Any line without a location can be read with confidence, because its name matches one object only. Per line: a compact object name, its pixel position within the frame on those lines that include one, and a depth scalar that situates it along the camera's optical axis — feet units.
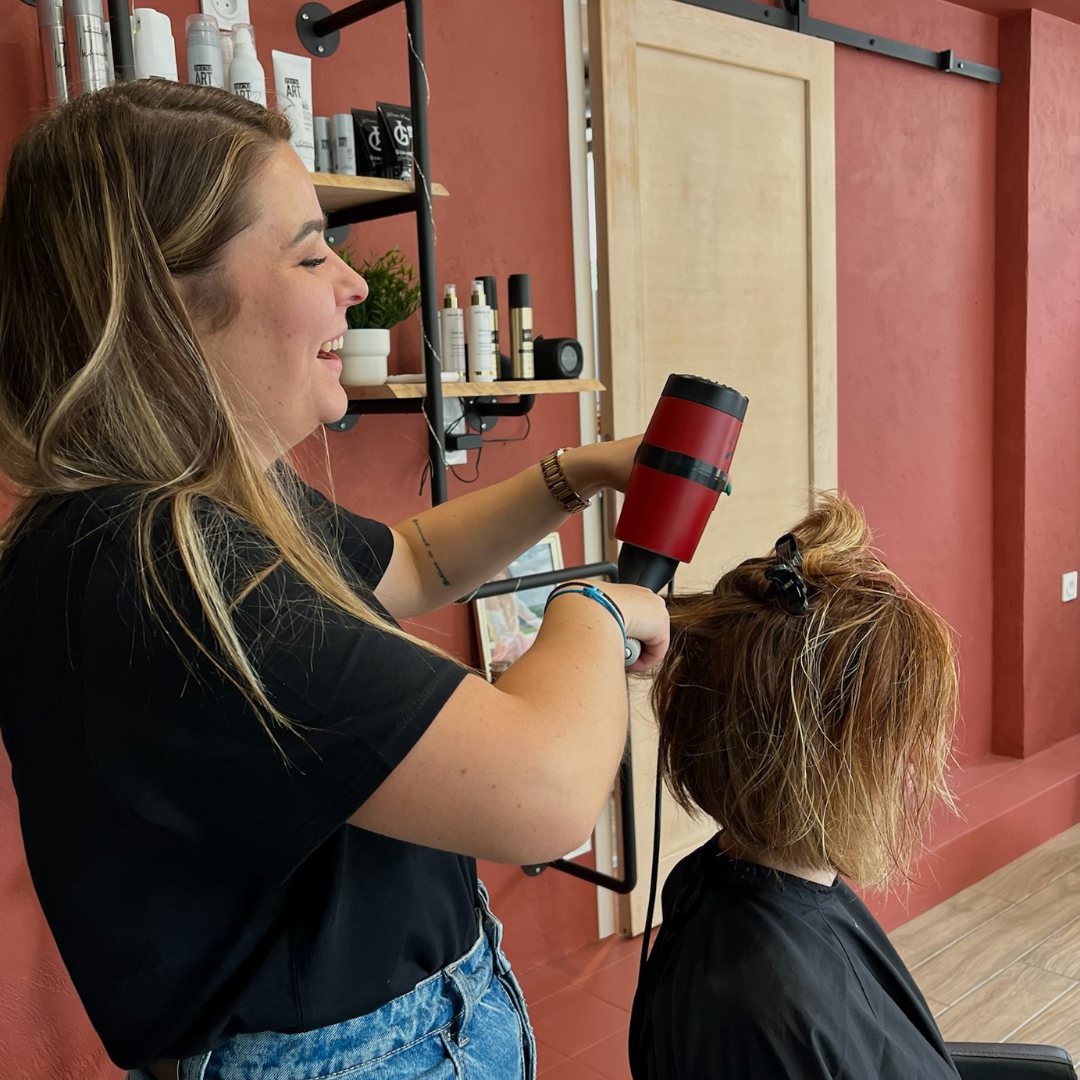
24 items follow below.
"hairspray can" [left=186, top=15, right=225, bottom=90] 6.22
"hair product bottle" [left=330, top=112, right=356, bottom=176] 7.09
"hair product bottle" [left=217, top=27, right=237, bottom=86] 6.39
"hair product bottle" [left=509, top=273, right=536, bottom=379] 7.95
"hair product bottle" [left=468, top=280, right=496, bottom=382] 7.73
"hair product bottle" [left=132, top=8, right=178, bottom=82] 6.02
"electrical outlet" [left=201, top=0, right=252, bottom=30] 7.09
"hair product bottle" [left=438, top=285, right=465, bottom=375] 7.73
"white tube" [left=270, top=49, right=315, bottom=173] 6.79
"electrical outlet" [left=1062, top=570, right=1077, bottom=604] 14.83
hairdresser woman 2.63
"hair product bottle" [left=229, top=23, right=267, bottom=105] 6.33
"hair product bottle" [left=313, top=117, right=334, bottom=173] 7.07
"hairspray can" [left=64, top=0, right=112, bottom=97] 5.73
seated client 4.25
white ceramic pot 7.29
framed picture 8.93
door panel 9.12
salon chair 5.20
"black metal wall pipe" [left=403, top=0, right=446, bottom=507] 6.79
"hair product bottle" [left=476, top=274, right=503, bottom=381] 7.86
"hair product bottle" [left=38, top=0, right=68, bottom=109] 5.78
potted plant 7.31
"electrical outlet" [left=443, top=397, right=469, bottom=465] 8.43
